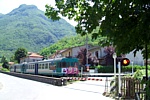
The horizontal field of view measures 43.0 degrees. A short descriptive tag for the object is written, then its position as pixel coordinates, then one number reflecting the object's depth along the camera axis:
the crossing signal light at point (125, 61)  7.15
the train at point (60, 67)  24.89
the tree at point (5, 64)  84.86
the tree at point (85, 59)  40.26
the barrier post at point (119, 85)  9.54
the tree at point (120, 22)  2.65
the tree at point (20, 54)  85.58
